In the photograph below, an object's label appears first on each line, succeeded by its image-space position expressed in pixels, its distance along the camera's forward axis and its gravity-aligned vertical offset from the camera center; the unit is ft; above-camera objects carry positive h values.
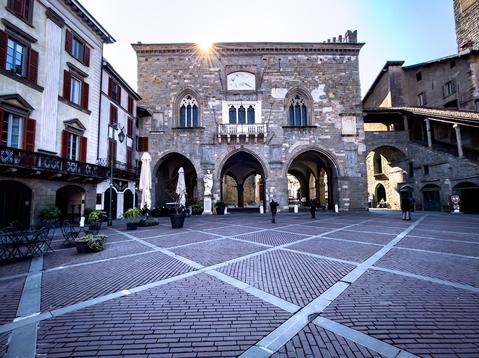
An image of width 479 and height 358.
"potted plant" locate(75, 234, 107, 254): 21.54 -4.44
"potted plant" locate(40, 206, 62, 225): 38.81 -2.78
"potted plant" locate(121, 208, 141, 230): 36.86 -3.38
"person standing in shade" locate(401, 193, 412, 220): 44.09 -2.78
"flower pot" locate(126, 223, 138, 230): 36.78 -4.68
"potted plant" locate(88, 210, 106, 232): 33.07 -3.42
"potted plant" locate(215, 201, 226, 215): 64.75 -3.62
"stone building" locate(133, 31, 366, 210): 68.03 +26.60
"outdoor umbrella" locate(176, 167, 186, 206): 47.79 +1.49
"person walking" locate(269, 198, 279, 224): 43.83 -2.84
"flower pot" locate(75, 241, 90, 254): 21.52 -4.65
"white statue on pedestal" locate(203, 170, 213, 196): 65.72 +3.57
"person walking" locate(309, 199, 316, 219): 50.06 -2.78
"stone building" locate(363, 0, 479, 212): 60.90 +19.56
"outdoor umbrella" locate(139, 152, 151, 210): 42.39 +2.93
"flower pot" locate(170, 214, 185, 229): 37.29 -4.02
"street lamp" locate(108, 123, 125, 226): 52.47 +15.39
